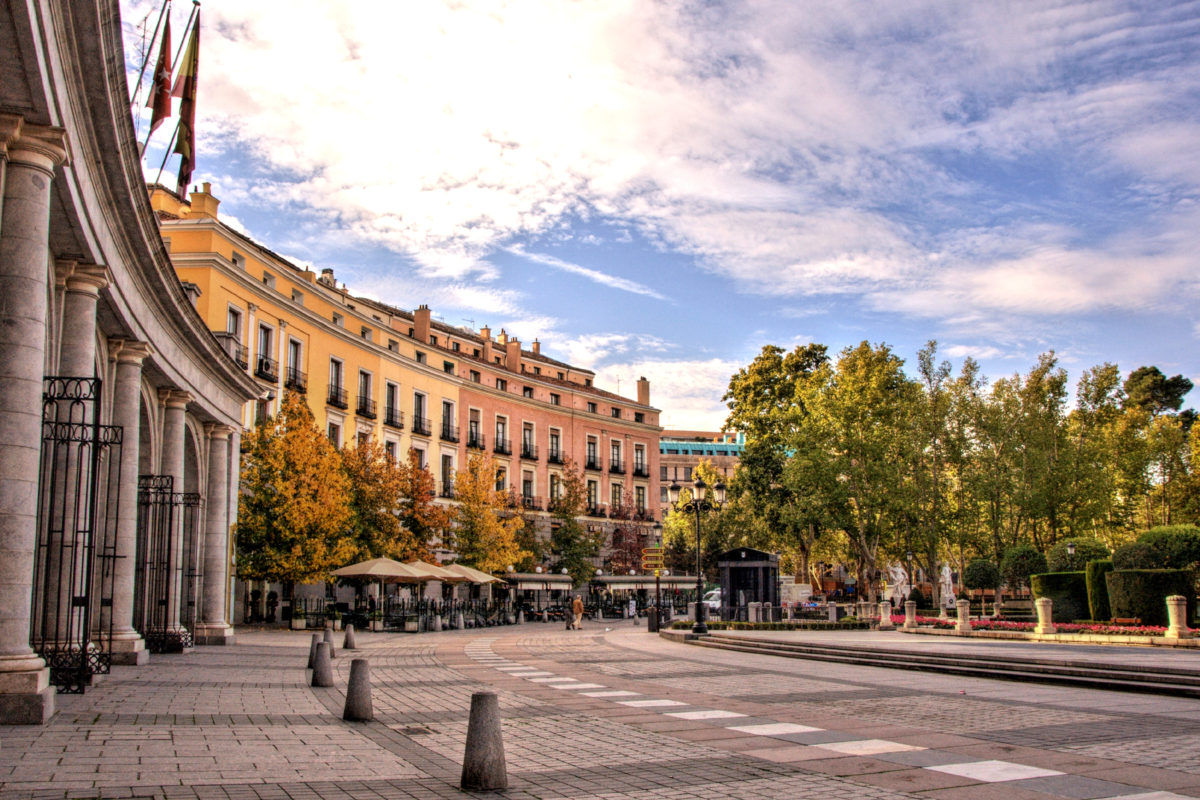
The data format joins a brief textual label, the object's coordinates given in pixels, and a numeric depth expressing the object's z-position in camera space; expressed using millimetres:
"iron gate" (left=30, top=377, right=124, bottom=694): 11531
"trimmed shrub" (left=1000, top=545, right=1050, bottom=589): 34875
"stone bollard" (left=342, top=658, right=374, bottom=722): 10844
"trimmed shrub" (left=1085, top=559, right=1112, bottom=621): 27172
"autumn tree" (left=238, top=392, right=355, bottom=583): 31047
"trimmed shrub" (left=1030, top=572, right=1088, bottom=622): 28922
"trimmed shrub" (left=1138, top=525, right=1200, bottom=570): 27953
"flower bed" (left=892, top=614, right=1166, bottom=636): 22864
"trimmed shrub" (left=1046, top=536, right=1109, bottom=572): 31275
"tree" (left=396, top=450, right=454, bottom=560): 41969
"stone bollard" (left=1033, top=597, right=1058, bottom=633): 24250
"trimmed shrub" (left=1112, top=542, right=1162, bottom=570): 26688
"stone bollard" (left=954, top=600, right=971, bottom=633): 27094
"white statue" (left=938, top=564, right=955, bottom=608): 40272
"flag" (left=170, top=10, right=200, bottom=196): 18141
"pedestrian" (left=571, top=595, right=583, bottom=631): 35062
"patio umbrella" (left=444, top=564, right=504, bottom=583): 37688
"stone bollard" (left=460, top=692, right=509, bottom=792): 7223
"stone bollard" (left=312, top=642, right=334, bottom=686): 14164
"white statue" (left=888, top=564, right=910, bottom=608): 45188
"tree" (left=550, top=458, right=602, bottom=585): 52812
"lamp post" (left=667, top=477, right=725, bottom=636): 26359
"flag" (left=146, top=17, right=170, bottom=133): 16750
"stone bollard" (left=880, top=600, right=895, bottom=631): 31939
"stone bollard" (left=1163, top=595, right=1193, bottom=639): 21250
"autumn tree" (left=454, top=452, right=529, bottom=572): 46250
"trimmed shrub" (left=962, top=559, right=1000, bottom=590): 36469
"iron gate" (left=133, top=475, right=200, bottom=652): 18984
